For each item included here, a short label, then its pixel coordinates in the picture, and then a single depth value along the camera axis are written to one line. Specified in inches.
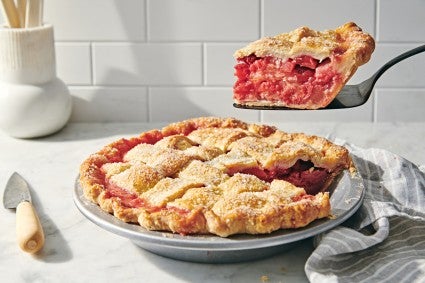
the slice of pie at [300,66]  50.6
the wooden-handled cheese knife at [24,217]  47.3
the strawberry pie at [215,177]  45.0
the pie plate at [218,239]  44.4
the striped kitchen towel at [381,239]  44.7
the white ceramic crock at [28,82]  62.9
